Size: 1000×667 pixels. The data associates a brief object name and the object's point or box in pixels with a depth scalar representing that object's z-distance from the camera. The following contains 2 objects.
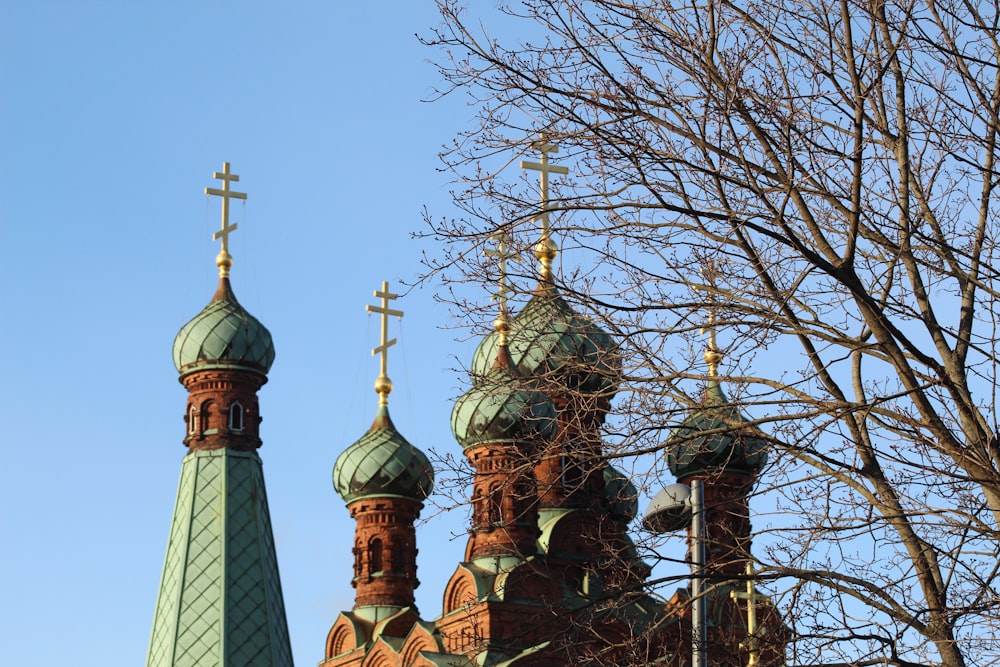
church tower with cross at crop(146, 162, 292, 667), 52.91
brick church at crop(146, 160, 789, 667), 49.22
